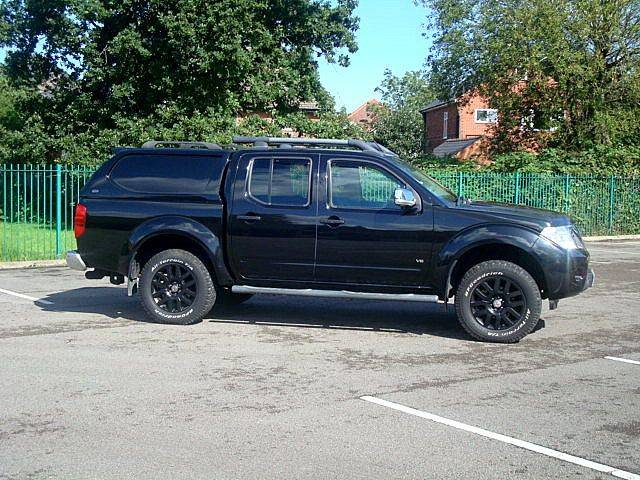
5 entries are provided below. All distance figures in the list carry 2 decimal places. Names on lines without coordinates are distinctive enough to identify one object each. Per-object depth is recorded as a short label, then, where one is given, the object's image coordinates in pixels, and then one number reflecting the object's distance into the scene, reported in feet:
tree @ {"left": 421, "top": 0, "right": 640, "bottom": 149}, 90.12
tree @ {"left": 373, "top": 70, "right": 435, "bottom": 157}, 201.46
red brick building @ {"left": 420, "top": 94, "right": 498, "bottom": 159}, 132.62
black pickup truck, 27.20
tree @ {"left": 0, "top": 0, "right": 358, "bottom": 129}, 77.15
